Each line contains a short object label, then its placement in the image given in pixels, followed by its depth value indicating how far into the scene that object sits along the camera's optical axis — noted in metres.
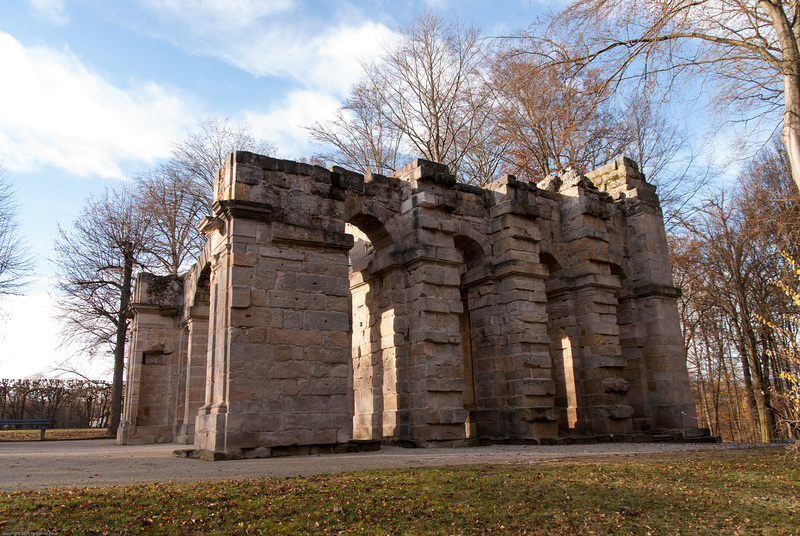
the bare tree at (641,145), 22.03
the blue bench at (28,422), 18.89
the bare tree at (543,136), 21.17
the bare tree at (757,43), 8.13
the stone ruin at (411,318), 9.40
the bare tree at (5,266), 21.88
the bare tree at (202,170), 24.78
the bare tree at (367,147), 23.56
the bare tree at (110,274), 22.19
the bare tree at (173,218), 23.89
